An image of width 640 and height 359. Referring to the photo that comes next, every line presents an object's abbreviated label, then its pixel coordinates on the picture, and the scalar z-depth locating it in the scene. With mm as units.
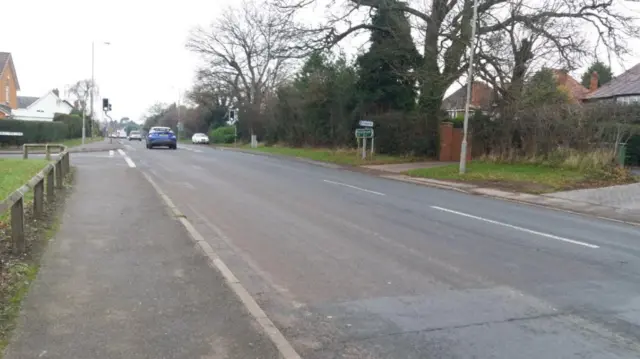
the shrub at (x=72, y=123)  54025
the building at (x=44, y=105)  89488
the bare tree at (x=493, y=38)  26562
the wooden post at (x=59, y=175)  14219
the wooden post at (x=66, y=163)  17742
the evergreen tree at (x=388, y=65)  30797
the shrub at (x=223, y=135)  66150
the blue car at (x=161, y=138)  41062
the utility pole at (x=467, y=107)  21656
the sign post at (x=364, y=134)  30322
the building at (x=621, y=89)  41719
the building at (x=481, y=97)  27672
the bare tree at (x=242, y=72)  61312
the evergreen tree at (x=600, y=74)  65344
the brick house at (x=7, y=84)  56625
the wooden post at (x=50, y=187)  11859
